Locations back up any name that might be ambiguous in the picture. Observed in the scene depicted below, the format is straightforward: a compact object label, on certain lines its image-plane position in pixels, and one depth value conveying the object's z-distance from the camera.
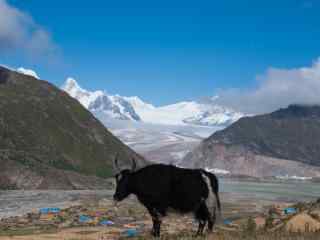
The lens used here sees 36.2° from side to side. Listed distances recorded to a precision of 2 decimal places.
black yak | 17.19
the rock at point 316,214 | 28.91
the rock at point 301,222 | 27.57
